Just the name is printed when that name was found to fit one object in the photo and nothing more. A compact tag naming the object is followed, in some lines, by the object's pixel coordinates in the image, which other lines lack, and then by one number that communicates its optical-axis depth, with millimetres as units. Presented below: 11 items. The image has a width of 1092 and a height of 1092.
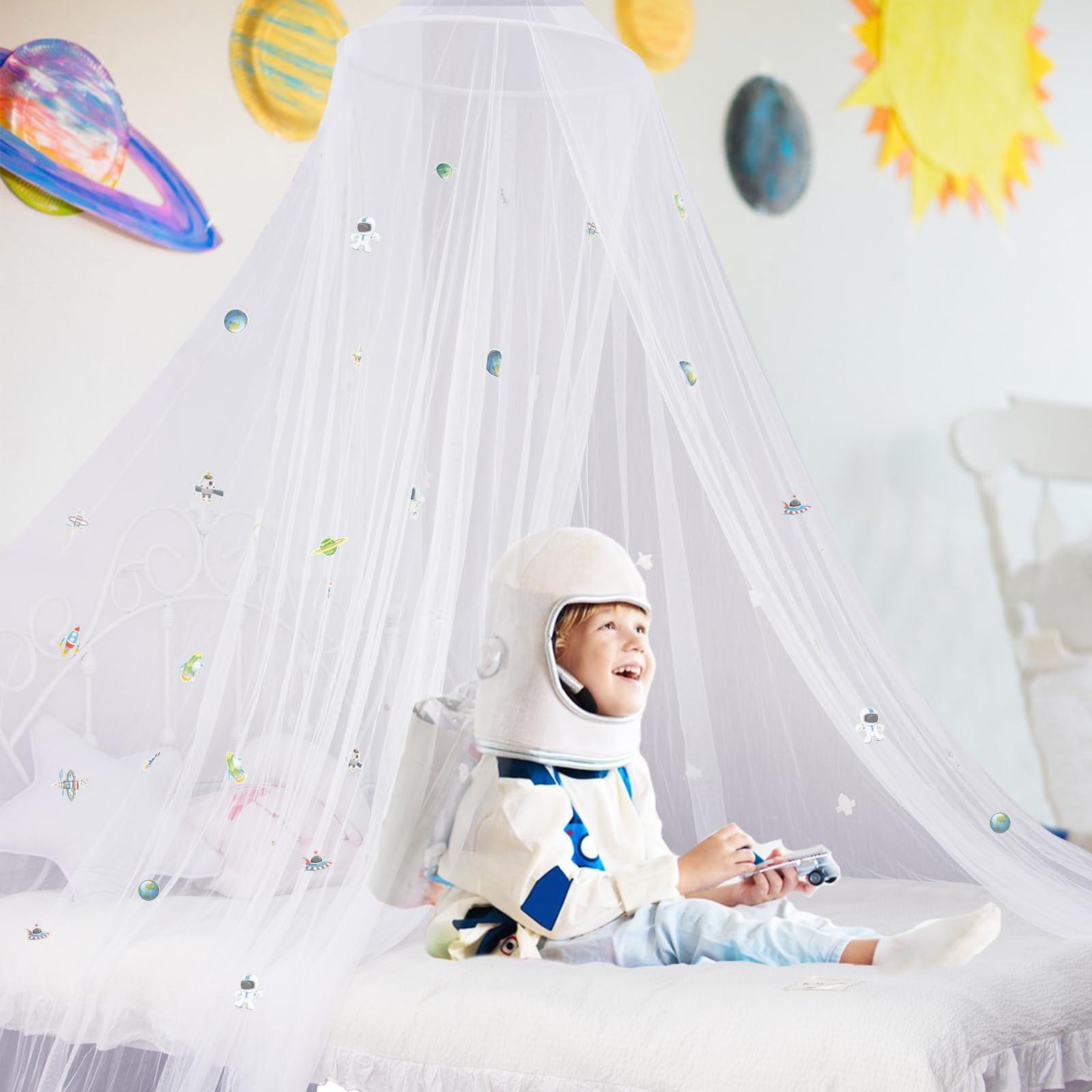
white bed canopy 2164
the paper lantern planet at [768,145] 3986
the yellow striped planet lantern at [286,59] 3355
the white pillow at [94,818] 2236
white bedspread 1620
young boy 1977
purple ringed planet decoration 2977
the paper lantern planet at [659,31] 4000
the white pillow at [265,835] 2160
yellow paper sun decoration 3879
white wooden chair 3578
